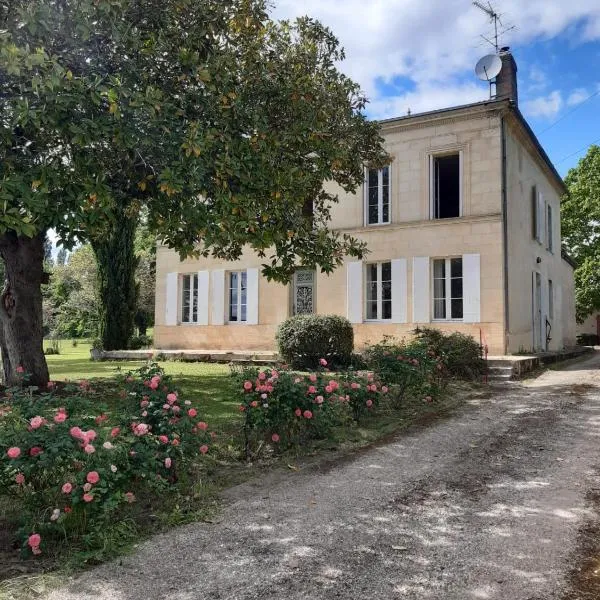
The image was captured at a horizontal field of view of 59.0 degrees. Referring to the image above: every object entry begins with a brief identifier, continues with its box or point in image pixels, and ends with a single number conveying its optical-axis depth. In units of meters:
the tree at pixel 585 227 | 24.95
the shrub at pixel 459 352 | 9.79
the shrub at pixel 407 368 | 6.75
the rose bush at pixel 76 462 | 2.75
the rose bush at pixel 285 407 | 4.59
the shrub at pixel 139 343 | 18.94
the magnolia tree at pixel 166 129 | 4.74
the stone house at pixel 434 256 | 12.65
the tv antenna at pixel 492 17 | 14.16
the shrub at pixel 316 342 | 11.92
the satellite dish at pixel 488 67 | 13.95
